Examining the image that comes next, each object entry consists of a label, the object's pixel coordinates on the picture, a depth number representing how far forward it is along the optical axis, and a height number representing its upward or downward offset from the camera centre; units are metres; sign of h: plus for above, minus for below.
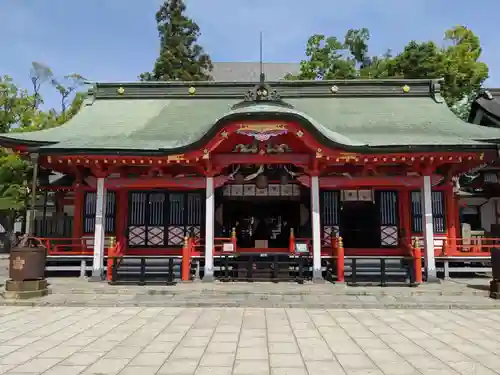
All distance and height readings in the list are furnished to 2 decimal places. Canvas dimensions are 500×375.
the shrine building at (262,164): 11.48 +2.07
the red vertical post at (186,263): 11.83 -1.09
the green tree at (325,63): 35.25 +15.76
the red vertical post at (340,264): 11.70 -1.10
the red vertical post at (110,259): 11.91 -0.97
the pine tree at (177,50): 38.38 +18.45
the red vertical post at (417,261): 11.56 -1.00
